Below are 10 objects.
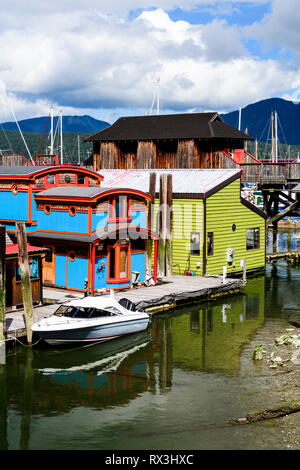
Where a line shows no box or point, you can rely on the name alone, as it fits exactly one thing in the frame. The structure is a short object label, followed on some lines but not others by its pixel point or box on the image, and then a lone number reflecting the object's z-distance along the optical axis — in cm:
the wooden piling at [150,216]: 3384
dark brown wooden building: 4666
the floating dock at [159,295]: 2495
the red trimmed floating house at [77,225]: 3008
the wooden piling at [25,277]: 2302
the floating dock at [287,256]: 4759
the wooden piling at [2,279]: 2195
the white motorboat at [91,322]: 2295
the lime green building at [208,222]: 3631
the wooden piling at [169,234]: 3638
